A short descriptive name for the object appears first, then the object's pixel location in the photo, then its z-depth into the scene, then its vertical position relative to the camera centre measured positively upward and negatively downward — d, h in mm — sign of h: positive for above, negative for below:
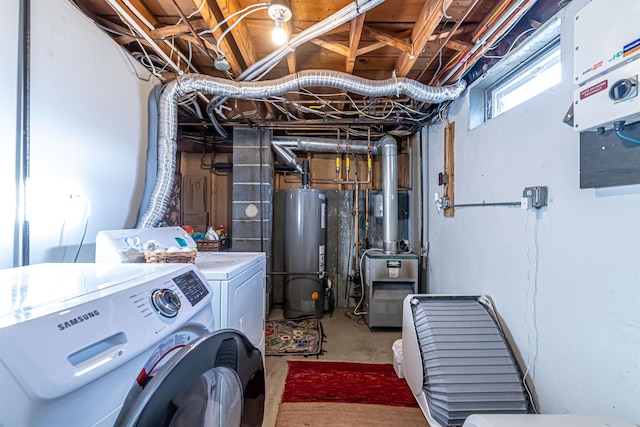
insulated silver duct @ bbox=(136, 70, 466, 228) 2006 +944
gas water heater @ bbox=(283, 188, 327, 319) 3305 -502
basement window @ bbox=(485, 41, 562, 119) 1590 +882
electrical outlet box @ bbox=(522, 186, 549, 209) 1488 +103
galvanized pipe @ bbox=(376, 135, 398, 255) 3195 +226
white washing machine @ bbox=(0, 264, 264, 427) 451 -279
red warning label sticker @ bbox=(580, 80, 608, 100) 1037 +486
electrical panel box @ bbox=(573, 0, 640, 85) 943 +657
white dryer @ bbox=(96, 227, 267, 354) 1246 -278
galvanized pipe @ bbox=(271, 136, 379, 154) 3480 +889
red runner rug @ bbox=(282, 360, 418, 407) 1874 -1241
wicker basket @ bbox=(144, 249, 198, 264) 1307 -203
